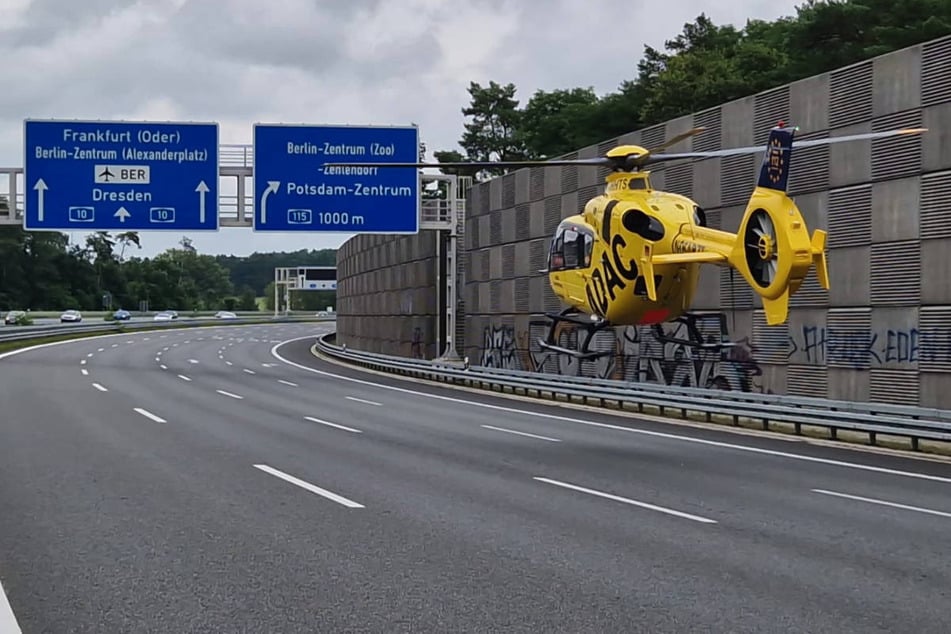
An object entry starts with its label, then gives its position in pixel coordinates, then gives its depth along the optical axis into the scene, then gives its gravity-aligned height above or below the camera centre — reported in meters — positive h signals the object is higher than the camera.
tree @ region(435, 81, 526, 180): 90.19 +13.77
